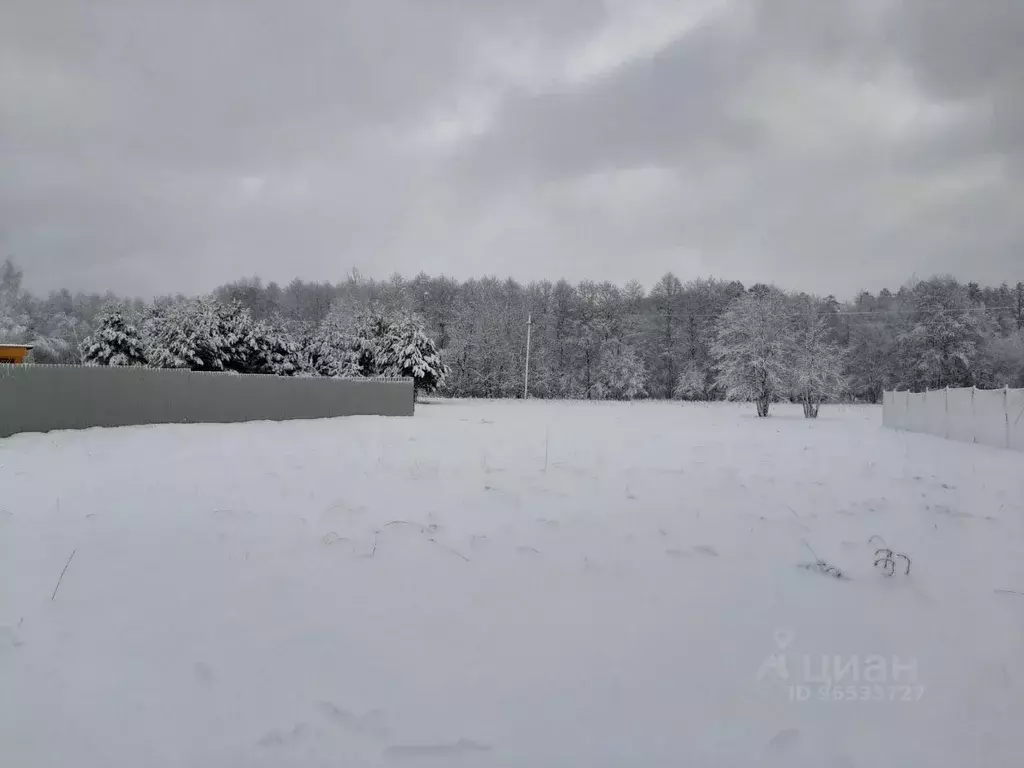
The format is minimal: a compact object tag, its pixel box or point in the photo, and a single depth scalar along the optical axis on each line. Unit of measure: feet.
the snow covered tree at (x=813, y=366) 88.58
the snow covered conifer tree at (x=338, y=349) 116.47
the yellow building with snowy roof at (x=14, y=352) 86.94
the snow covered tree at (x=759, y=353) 89.51
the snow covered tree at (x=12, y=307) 128.88
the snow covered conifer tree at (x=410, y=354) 109.29
